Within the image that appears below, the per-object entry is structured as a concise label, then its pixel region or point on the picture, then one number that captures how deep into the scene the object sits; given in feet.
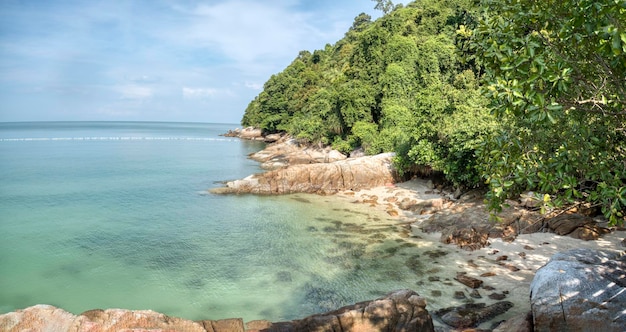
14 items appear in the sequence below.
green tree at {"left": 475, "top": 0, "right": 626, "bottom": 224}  20.26
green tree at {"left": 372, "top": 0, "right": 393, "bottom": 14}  334.65
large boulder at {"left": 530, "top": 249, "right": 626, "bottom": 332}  27.20
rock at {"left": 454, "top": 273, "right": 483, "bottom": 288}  44.35
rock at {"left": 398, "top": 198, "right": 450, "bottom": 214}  80.74
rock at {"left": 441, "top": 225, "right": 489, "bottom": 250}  57.16
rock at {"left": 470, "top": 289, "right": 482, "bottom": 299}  41.87
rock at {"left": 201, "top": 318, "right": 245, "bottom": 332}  32.42
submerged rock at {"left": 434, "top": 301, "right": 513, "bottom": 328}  36.29
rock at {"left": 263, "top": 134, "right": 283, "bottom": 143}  284.92
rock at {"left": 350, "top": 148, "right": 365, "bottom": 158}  152.76
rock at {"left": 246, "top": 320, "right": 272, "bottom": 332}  33.73
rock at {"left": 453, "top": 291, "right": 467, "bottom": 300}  42.13
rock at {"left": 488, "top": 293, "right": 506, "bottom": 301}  40.70
